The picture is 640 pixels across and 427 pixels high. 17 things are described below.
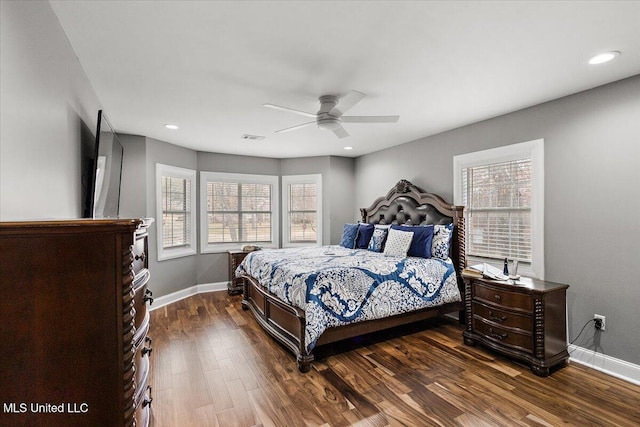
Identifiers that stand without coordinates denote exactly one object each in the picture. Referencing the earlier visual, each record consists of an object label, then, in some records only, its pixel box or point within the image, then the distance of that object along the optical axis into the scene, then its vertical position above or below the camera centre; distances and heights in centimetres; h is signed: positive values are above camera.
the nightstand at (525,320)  266 -101
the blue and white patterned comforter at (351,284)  285 -76
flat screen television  222 +32
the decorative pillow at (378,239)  445 -40
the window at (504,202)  326 +11
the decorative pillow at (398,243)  394 -42
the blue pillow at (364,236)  479 -38
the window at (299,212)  608 +0
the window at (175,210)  472 +3
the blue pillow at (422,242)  383 -38
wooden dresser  91 -35
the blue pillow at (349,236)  493 -40
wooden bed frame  294 -98
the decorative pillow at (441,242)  379 -38
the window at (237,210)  556 +4
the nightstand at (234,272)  528 -103
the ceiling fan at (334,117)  283 +90
